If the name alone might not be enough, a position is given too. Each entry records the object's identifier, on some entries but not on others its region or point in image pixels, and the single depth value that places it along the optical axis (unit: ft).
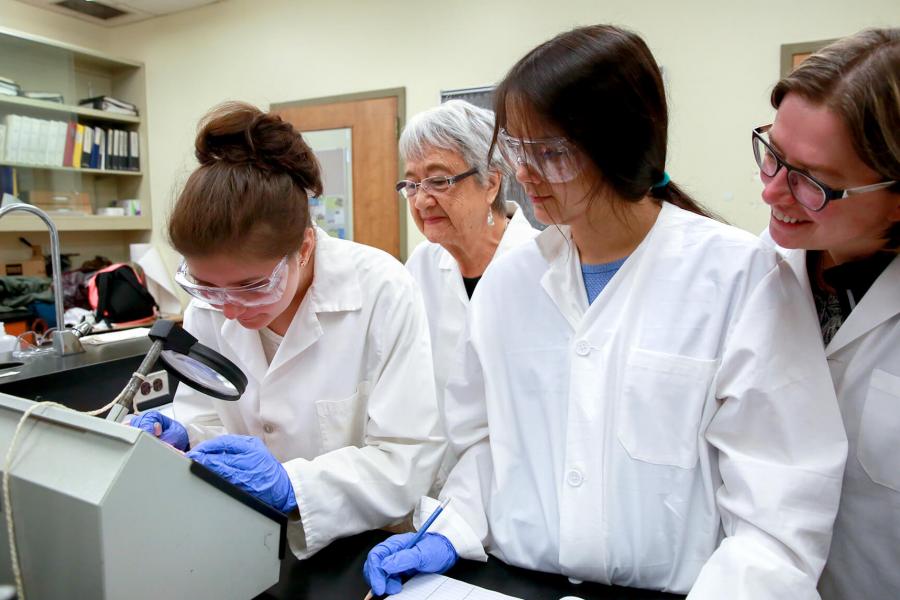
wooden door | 12.30
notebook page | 2.77
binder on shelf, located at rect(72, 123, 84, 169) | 13.93
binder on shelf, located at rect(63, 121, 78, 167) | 13.76
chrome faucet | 5.35
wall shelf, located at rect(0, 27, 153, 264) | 13.08
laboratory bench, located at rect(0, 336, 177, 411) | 4.85
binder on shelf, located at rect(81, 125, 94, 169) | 14.21
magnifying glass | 2.74
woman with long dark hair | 2.60
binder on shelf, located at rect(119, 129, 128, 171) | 15.33
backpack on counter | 11.95
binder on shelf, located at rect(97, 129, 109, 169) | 14.71
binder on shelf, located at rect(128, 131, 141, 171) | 15.56
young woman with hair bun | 3.39
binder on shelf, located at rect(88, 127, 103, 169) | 14.48
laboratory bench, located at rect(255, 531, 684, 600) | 2.85
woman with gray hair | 6.06
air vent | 14.25
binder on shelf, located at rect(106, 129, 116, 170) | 14.94
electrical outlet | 5.65
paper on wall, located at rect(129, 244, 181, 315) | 14.65
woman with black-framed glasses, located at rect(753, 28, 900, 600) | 2.46
